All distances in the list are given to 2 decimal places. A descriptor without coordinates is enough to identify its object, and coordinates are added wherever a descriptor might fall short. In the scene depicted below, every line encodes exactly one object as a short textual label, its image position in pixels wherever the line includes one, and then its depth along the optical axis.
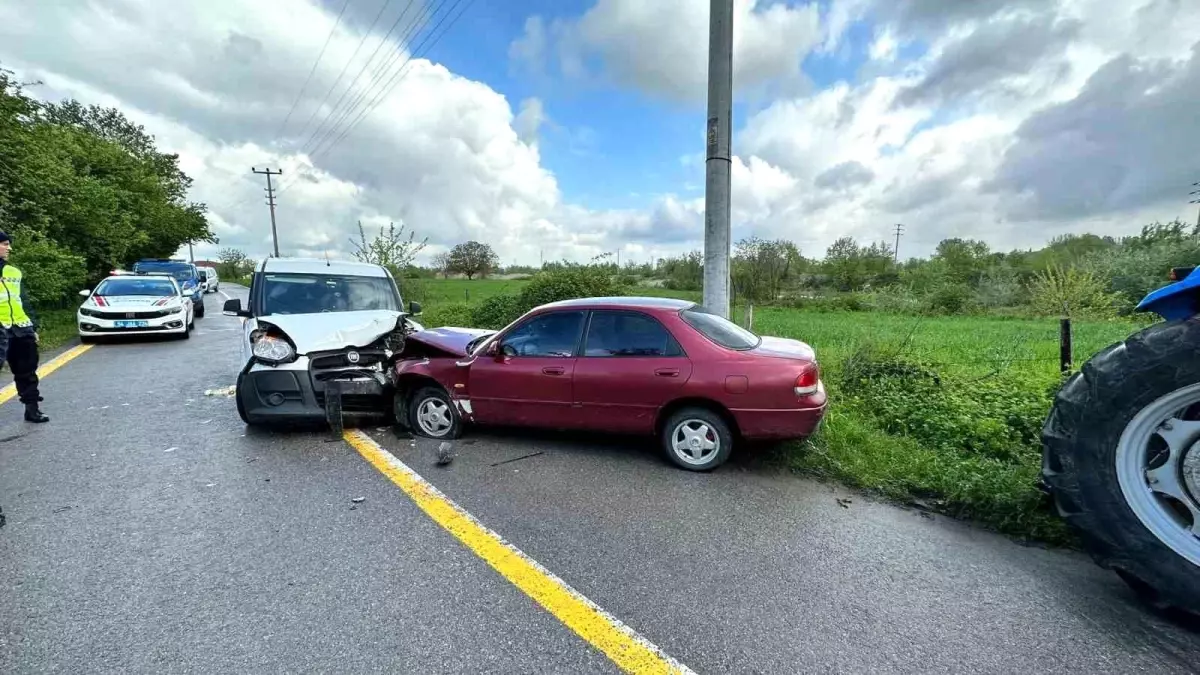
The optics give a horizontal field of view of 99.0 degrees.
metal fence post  4.89
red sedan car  4.02
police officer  5.10
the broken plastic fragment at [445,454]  4.40
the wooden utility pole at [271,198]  47.50
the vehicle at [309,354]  4.98
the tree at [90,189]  12.67
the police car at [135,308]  10.87
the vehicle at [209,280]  30.58
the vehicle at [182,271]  17.48
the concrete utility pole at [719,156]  5.96
